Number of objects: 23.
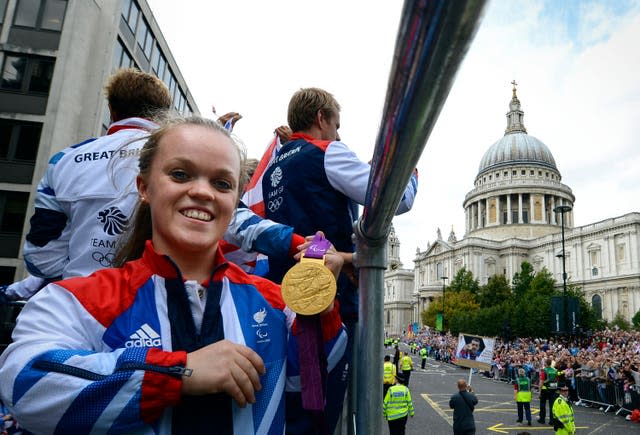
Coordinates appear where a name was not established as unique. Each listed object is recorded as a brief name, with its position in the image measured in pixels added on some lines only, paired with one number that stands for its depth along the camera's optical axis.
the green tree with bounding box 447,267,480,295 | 66.94
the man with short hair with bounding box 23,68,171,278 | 2.24
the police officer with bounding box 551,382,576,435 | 10.27
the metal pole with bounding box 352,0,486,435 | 0.54
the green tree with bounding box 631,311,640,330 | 43.46
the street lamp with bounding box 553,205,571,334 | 25.03
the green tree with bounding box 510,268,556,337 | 40.47
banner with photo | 17.78
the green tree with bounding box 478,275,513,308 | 61.68
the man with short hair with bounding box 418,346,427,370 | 32.36
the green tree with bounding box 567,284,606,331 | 39.81
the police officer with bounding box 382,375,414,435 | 10.15
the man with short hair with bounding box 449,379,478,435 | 9.92
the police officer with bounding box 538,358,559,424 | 14.34
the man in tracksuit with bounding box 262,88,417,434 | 2.12
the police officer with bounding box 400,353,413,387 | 20.19
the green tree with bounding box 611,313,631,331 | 46.16
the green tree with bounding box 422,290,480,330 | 62.44
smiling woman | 1.04
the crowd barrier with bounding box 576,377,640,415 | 15.23
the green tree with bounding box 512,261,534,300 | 56.67
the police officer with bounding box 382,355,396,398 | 12.38
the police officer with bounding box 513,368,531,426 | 14.23
